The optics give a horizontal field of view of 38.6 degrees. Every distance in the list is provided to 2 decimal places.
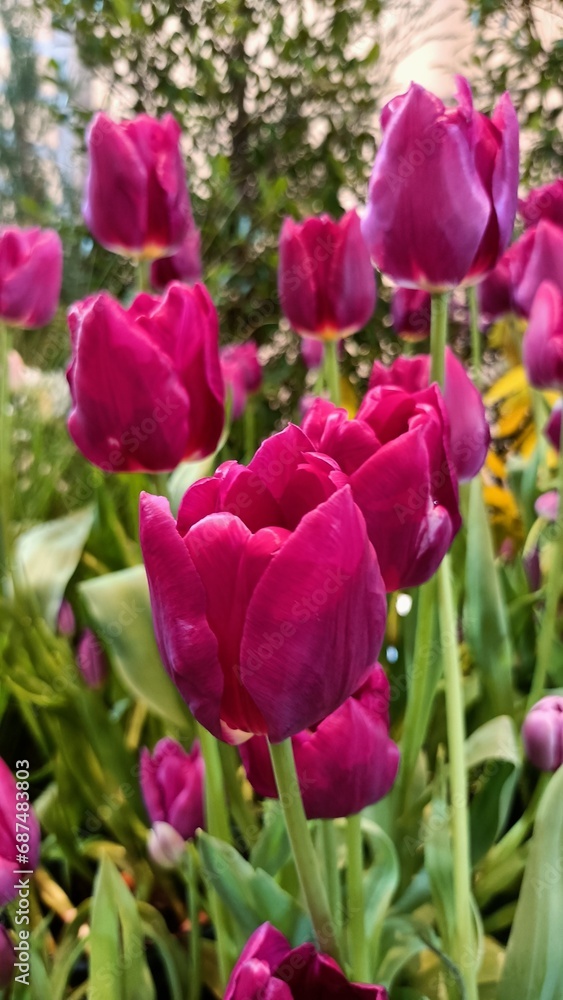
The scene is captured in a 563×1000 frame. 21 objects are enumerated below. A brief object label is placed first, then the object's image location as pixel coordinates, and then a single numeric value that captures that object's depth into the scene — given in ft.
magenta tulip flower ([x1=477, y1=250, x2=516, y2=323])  1.51
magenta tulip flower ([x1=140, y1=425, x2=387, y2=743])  0.44
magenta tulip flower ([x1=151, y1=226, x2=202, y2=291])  1.49
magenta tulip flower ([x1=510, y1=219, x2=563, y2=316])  1.15
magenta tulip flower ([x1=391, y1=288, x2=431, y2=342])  1.47
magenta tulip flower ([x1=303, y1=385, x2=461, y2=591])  0.56
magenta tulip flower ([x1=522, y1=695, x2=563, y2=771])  1.00
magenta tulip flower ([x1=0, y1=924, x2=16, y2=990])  0.76
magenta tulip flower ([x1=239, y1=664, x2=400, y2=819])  0.62
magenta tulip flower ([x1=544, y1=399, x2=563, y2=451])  1.28
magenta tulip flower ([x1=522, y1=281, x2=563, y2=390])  1.11
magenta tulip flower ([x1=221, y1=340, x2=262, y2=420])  1.67
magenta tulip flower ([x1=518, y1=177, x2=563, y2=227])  1.25
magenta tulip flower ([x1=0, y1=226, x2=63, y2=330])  1.48
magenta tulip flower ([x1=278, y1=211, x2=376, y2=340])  1.23
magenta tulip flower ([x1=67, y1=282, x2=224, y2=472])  0.83
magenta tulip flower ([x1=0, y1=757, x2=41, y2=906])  0.70
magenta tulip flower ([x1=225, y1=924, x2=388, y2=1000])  0.50
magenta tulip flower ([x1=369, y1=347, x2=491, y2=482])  0.90
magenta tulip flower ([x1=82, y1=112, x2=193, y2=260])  1.17
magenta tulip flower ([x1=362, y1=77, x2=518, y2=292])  0.77
